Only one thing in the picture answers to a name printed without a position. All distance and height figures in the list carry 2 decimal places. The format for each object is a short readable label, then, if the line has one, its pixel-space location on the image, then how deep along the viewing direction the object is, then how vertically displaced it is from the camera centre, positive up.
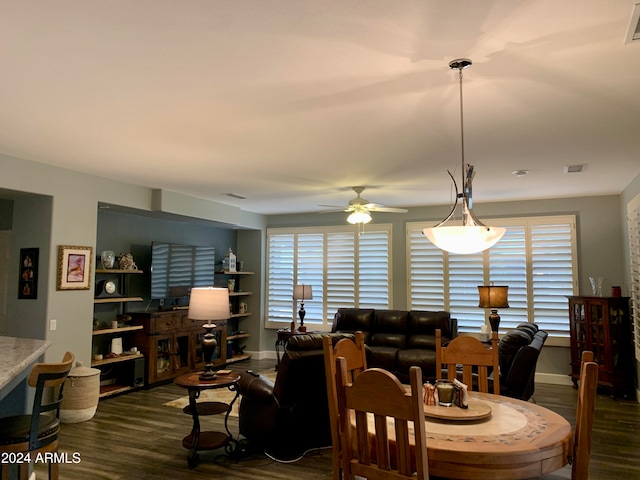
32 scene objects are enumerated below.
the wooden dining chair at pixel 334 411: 2.16 -0.64
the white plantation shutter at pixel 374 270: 7.72 +0.19
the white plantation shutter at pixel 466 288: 7.10 -0.10
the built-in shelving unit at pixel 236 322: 7.98 -0.78
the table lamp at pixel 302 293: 7.49 -0.21
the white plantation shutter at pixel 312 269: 8.16 +0.21
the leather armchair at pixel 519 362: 3.97 -0.72
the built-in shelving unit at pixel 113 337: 5.70 -0.80
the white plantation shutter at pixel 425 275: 7.35 +0.10
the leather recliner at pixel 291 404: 3.79 -1.05
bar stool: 2.40 -0.82
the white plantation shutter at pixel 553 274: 6.62 +0.12
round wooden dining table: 1.91 -0.72
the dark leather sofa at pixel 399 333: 5.99 -0.78
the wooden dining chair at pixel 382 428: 1.76 -0.60
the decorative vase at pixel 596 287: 6.17 -0.06
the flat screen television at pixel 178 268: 6.55 +0.17
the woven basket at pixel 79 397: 4.66 -1.22
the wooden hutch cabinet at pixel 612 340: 5.66 -0.73
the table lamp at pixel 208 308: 3.95 -0.25
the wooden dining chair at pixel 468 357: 3.22 -0.54
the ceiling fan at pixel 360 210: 5.80 +0.92
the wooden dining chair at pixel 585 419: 2.05 -0.62
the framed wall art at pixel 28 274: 4.78 +0.05
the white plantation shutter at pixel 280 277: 8.44 +0.06
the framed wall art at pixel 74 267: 4.83 +0.13
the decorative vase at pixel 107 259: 5.83 +0.26
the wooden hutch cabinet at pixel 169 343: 6.12 -0.91
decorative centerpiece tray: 2.31 -0.68
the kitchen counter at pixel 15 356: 2.45 -0.49
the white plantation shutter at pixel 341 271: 7.94 +0.17
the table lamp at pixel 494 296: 5.68 -0.18
